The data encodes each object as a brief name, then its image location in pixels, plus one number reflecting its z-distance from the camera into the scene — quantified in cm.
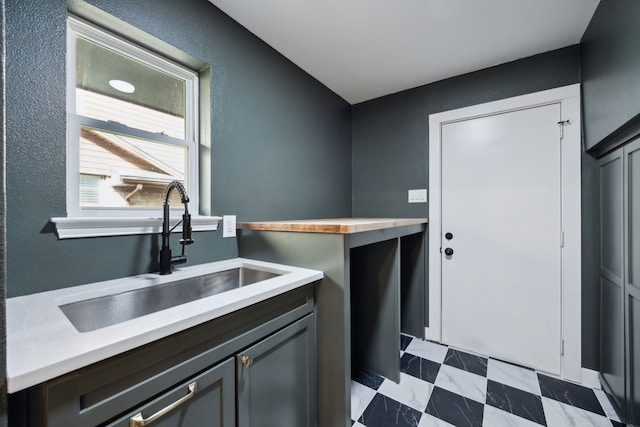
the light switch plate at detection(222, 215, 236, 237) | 155
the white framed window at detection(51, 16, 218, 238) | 112
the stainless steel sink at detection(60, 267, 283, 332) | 96
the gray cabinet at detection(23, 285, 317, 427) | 57
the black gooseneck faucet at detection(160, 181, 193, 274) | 119
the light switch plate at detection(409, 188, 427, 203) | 231
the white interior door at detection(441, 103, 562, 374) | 184
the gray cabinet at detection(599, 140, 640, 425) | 123
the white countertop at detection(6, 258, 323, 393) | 52
